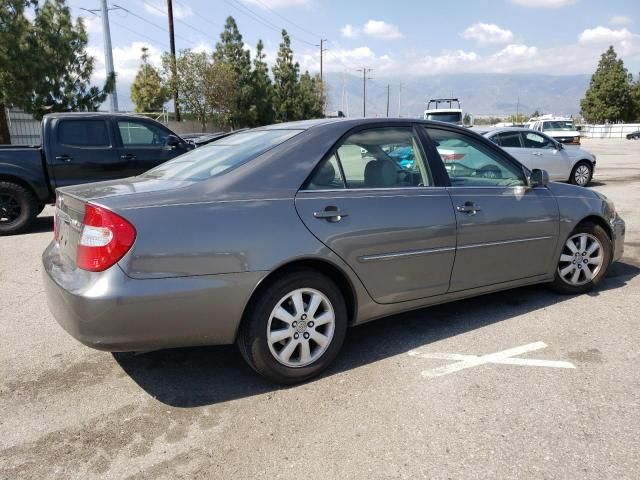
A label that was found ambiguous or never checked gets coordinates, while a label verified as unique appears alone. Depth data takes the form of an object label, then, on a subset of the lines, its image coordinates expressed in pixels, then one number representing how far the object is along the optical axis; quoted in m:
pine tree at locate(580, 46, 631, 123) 67.44
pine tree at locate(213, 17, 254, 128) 39.47
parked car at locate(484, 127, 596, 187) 11.55
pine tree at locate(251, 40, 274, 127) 41.18
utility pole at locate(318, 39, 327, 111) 60.63
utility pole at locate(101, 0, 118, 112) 20.66
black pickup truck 7.80
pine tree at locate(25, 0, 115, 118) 16.53
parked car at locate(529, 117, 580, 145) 22.96
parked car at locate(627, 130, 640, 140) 55.28
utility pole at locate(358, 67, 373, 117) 88.28
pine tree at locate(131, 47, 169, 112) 40.62
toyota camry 2.73
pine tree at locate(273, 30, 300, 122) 48.59
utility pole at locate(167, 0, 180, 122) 27.82
